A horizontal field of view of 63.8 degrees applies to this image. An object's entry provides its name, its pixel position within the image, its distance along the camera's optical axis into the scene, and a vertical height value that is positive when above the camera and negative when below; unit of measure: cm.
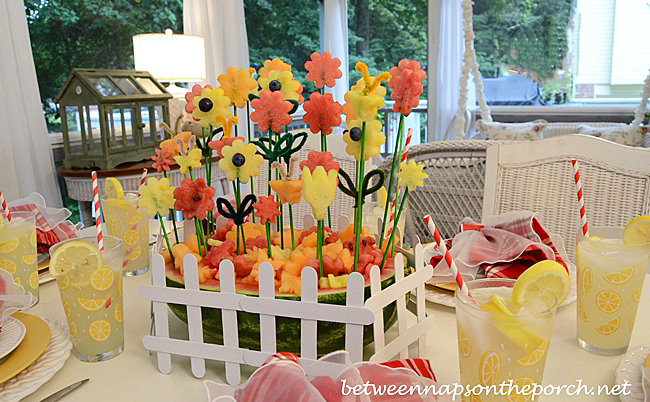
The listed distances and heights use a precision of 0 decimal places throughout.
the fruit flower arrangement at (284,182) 67 -13
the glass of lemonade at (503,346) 54 -28
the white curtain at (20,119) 239 -11
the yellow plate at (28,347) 67 -34
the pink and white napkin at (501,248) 92 -31
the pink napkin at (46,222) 116 -29
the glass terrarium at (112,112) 236 -10
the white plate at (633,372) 61 -37
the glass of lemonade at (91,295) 71 -28
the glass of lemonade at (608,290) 69 -29
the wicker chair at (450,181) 210 -43
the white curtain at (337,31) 539 +51
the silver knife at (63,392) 65 -37
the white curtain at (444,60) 502 +15
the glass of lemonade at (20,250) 91 -27
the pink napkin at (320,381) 48 -28
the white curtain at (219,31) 358 +39
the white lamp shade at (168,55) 270 +17
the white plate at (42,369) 64 -36
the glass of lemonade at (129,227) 108 -28
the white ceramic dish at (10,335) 70 -33
